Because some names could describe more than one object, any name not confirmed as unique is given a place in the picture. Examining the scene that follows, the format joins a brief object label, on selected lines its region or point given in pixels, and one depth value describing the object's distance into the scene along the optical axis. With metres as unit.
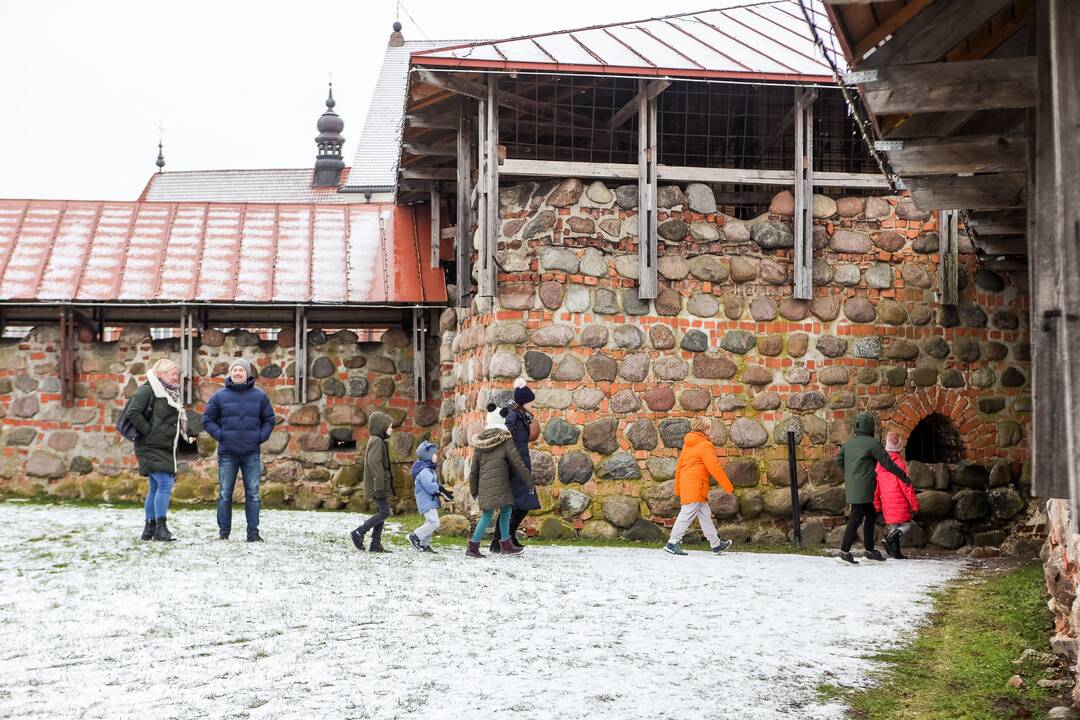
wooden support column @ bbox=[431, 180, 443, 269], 15.55
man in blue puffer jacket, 10.29
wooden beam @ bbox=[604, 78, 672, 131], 11.61
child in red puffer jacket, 10.88
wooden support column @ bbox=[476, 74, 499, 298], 11.68
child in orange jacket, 10.81
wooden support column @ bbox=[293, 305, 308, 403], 15.23
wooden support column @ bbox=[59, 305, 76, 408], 14.97
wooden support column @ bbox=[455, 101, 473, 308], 13.27
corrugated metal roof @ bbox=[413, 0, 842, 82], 11.27
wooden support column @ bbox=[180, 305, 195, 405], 15.02
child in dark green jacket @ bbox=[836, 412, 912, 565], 10.62
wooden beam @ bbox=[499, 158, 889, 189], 11.85
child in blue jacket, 10.16
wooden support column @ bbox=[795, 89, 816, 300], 12.12
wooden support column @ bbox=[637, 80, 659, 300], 11.85
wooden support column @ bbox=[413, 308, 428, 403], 15.33
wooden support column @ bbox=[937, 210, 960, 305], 12.47
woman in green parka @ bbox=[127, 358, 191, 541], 10.12
